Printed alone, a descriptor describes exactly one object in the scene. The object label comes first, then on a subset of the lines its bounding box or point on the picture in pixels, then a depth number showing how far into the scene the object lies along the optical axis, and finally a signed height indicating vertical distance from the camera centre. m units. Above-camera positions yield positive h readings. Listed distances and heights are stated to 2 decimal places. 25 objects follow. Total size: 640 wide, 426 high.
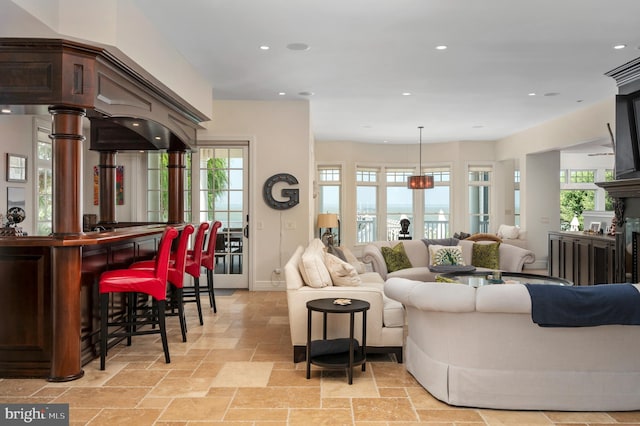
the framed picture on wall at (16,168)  6.40 +0.52
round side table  3.54 -1.03
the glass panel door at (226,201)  7.55 +0.10
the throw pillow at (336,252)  5.97 -0.53
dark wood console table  6.42 -0.70
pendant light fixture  10.12 +0.54
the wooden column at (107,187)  6.23 +0.26
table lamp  9.46 -0.25
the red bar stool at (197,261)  5.36 -0.59
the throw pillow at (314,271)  4.12 -0.53
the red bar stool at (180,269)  4.63 -0.58
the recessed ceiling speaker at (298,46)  4.84 +1.60
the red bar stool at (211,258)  5.79 -0.58
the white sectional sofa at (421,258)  6.84 -0.71
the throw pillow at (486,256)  7.19 -0.69
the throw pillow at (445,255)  6.86 -0.65
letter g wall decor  7.34 +0.22
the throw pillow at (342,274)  4.33 -0.58
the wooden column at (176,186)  6.51 +0.28
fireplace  5.21 +0.37
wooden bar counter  3.60 -0.74
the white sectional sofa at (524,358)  3.02 -0.91
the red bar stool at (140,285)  3.89 -0.61
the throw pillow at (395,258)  7.07 -0.71
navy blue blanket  2.93 -0.58
